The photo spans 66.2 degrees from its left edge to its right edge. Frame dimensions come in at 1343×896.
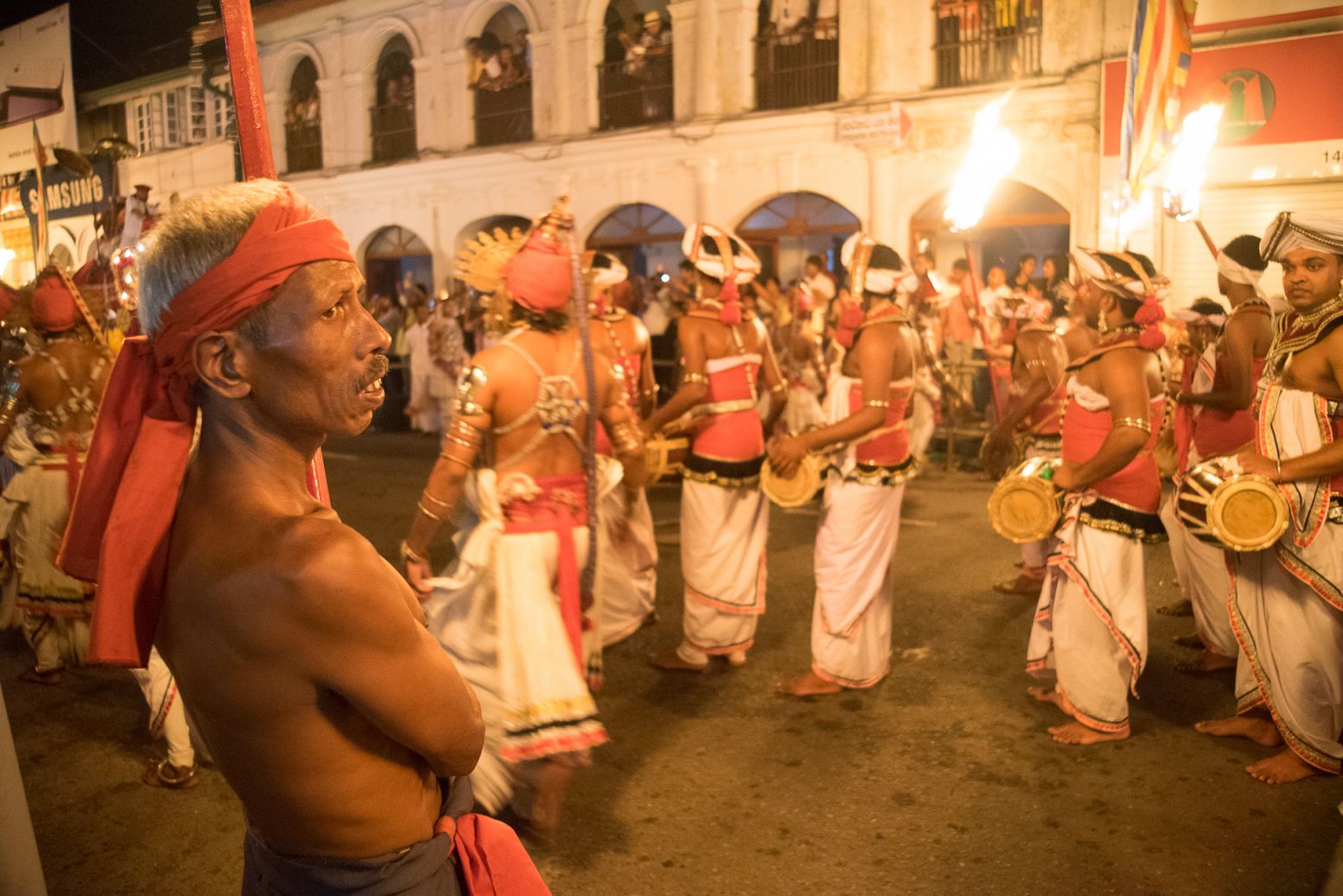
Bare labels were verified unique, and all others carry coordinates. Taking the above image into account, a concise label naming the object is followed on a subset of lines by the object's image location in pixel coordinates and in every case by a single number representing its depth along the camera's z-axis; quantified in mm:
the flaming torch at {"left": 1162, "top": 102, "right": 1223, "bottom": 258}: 8469
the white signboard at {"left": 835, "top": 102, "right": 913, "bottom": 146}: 14469
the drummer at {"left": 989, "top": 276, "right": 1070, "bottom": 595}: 6668
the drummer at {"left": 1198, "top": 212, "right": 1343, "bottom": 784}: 4191
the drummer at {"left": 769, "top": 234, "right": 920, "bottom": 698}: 5176
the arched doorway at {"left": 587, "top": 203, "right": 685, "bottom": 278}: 17672
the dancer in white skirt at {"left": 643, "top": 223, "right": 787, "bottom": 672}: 5645
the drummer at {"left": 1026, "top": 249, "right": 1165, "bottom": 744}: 4535
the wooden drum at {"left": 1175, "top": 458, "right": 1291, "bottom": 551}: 4160
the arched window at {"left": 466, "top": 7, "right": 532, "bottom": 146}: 17734
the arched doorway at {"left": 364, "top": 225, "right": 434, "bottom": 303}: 21094
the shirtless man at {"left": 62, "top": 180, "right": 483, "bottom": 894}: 1396
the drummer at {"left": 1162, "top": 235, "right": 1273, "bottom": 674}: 5520
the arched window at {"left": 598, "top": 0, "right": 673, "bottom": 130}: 15781
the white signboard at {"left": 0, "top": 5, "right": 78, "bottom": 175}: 11586
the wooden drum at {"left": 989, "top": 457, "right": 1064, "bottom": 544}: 4723
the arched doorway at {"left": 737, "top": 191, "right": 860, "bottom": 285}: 15977
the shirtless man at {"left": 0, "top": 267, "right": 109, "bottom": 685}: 5305
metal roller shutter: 11703
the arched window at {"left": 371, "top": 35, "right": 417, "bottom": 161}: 19547
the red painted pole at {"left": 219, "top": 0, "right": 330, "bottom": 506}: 1789
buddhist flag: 8641
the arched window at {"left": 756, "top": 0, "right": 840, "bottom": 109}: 14758
